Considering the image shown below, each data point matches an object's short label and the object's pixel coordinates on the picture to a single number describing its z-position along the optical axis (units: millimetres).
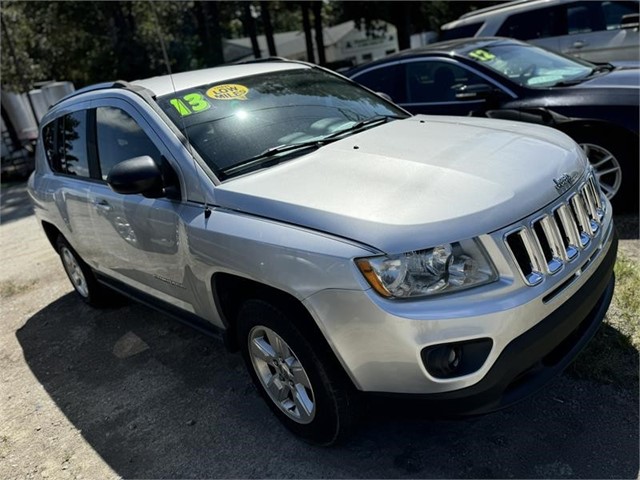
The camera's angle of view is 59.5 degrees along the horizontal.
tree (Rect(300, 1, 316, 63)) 26877
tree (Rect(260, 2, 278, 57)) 27438
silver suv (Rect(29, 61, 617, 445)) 2152
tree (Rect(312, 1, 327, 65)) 27822
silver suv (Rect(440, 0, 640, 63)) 8242
